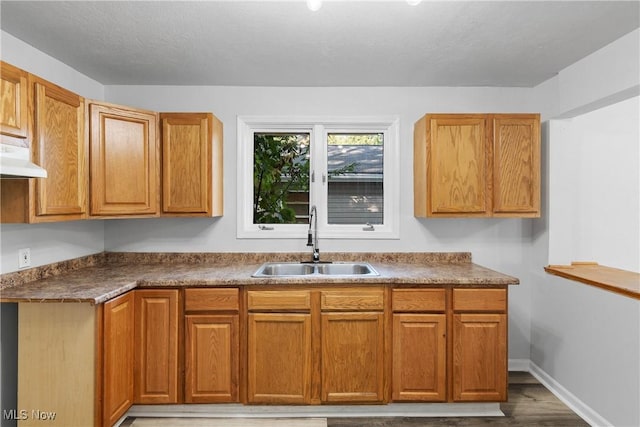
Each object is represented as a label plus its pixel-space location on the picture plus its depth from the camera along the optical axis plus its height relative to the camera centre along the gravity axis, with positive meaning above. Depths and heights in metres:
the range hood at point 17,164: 1.47 +0.21
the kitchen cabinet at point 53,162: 1.78 +0.27
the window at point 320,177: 2.91 +0.29
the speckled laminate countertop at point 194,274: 1.93 -0.41
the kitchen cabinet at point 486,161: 2.49 +0.36
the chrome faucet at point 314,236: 2.73 -0.19
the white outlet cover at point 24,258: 2.06 -0.27
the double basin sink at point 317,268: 2.70 -0.43
